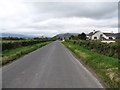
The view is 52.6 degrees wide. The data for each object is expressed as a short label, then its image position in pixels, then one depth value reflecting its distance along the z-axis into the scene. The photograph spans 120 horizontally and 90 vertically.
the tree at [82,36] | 72.64
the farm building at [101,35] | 74.11
